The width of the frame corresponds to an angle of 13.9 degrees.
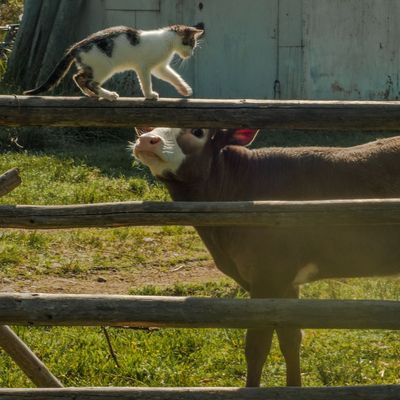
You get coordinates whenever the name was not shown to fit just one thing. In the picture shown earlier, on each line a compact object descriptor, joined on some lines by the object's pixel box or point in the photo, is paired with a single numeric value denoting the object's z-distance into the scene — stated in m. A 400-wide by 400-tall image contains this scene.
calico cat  8.70
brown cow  9.74
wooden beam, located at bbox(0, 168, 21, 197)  8.77
